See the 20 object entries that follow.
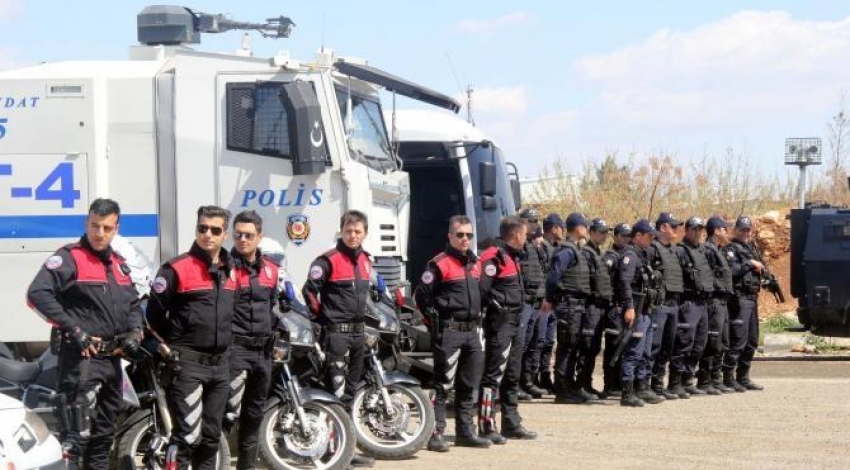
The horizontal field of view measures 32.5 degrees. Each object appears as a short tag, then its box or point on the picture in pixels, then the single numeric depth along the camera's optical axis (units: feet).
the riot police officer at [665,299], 50.39
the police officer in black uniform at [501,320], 39.01
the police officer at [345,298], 34.86
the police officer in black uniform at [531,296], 46.70
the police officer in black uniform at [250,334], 29.32
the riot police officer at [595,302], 48.49
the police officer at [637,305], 48.19
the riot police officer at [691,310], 51.83
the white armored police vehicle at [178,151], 39.29
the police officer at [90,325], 27.43
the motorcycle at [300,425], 32.01
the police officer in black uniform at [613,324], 48.83
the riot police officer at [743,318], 54.29
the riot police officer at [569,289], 48.34
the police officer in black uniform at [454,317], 37.73
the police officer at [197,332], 27.84
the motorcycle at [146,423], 28.48
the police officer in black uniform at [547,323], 49.78
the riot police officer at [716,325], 53.06
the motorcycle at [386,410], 35.53
